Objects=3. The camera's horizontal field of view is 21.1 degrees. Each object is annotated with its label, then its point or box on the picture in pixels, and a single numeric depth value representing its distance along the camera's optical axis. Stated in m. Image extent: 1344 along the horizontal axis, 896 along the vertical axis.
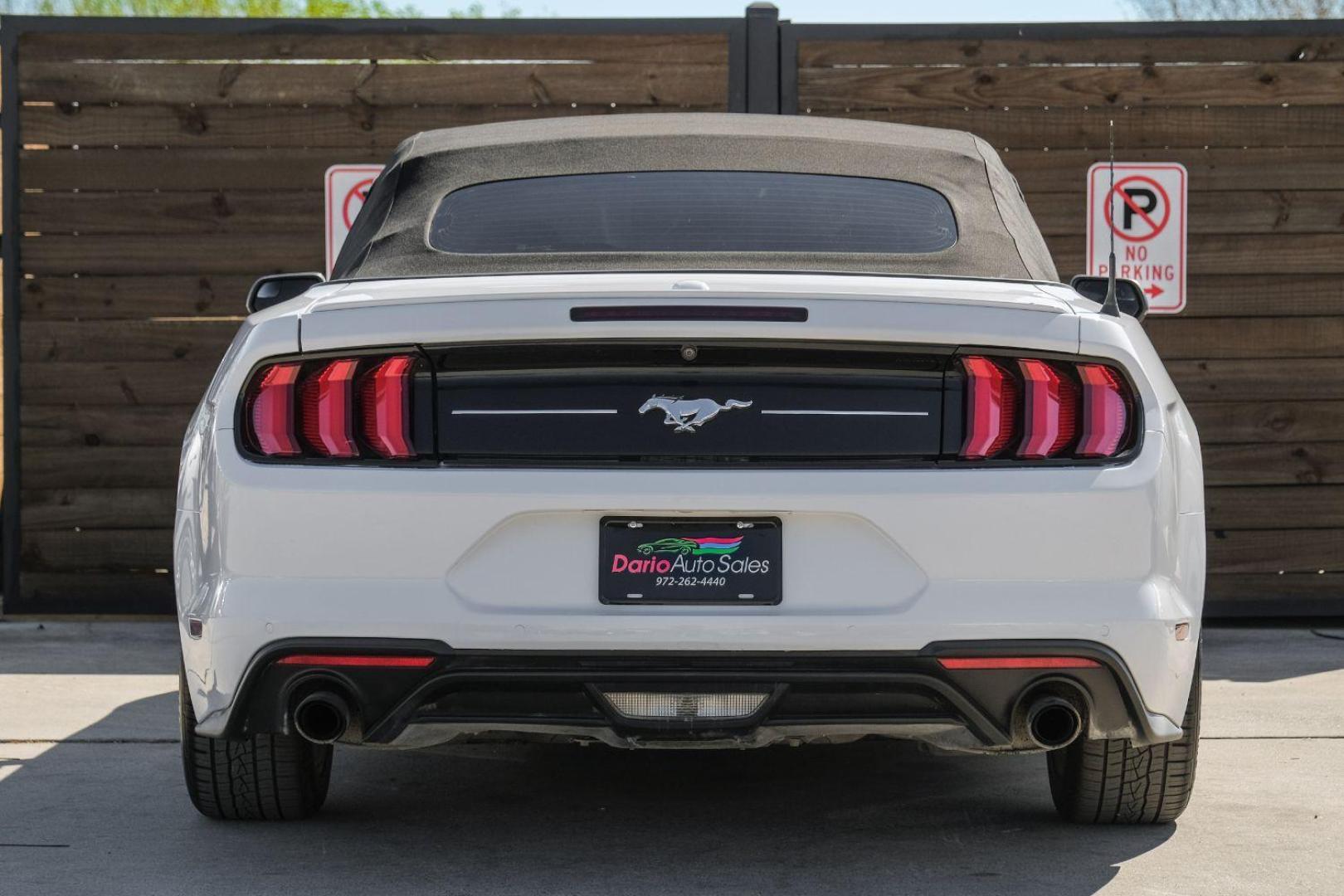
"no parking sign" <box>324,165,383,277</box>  16.20
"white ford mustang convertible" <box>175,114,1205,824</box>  6.84
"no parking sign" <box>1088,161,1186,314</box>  16.08
